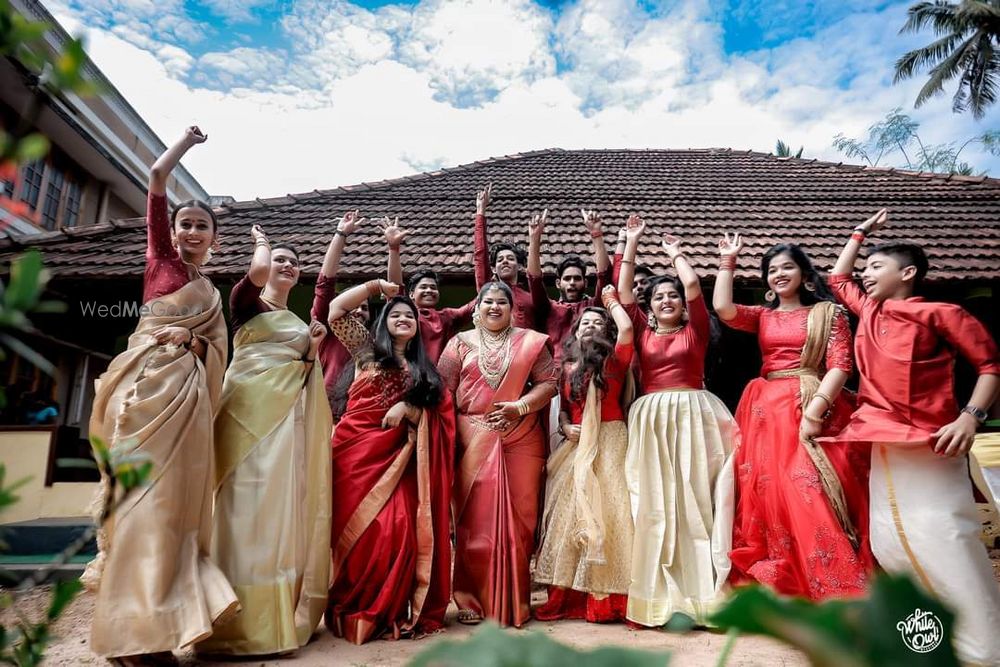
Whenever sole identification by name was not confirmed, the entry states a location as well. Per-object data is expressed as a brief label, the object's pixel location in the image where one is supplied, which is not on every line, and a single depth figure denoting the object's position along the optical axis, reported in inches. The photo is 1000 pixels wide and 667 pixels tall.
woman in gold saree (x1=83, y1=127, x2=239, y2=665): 86.2
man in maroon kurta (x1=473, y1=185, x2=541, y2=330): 149.9
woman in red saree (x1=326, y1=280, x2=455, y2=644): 110.3
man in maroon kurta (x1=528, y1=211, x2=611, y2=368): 143.4
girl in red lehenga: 103.5
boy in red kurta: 86.9
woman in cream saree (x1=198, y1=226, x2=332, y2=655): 98.2
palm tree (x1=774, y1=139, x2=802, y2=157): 516.1
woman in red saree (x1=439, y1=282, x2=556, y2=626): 115.6
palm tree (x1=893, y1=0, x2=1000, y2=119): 518.0
